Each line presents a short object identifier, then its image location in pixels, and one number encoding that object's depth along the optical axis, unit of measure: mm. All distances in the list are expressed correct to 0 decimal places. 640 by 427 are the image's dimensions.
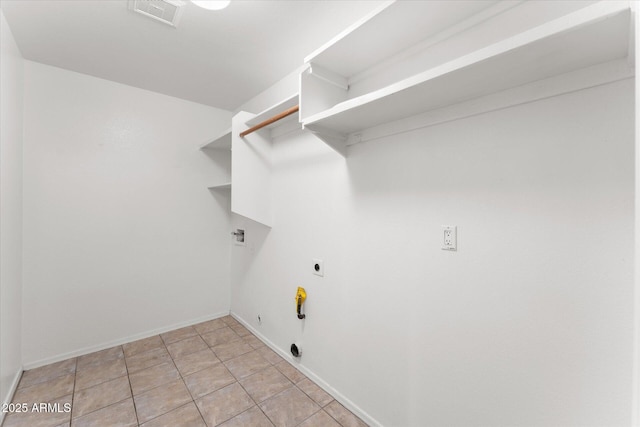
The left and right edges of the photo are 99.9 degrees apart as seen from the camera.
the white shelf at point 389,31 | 1135
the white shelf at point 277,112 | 1820
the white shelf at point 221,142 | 2557
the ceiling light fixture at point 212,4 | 1392
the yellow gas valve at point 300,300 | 2082
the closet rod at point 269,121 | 1746
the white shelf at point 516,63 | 698
